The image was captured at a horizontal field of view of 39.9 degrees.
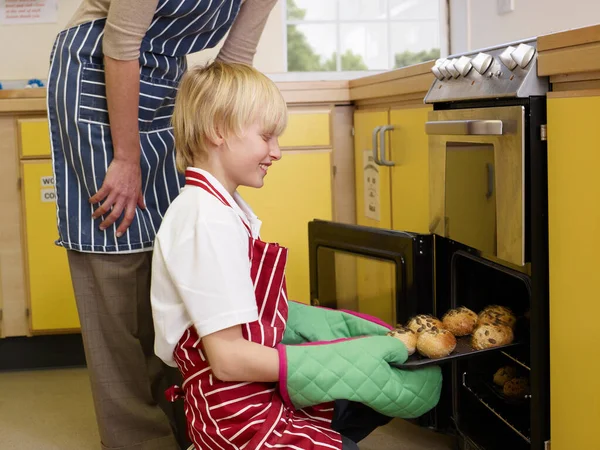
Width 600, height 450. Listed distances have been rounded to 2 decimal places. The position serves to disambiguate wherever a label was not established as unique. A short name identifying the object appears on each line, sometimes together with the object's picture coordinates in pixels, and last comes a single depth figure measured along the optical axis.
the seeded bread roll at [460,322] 1.49
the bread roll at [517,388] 1.57
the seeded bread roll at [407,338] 1.37
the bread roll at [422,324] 1.43
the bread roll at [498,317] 1.44
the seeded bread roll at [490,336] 1.36
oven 1.34
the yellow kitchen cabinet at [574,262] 1.21
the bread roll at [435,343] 1.33
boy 1.20
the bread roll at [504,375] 1.64
